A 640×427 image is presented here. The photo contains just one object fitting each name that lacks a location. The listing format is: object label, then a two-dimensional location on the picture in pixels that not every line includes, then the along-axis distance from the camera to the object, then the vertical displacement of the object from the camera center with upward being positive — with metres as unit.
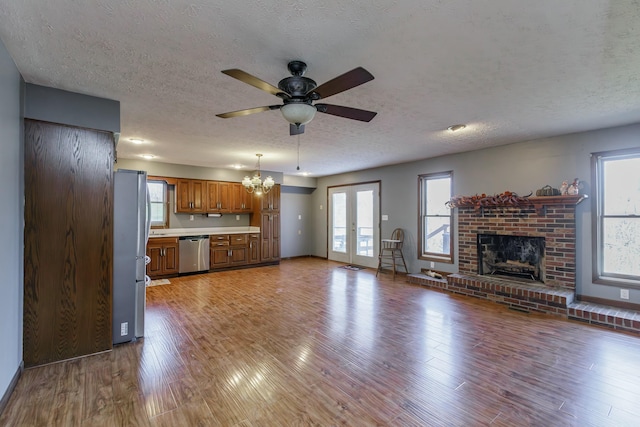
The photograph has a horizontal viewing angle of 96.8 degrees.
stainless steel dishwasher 6.18 -0.84
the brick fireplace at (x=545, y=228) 4.04 -0.18
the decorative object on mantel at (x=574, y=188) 3.92 +0.40
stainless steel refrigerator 3.01 -0.41
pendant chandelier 5.80 +0.68
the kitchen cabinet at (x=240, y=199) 7.32 +0.45
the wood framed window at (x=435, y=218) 5.57 -0.03
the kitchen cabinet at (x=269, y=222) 7.39 -0.15
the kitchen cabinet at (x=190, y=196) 6.54 +0.49
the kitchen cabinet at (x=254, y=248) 7.18 -0.81
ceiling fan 1.92 +0.87
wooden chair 6.16 -0.81
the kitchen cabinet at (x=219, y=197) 6.96 +0.49
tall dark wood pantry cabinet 2.51 -0.24
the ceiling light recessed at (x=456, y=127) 3.70 +1.18
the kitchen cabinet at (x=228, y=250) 6.61 -0.82
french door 7.07 -0.19
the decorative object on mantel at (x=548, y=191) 4.15 +0.38
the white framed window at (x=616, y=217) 3.67 +0.00
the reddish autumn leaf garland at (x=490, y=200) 4.42 +0.27
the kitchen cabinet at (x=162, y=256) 5.82 -0.83
